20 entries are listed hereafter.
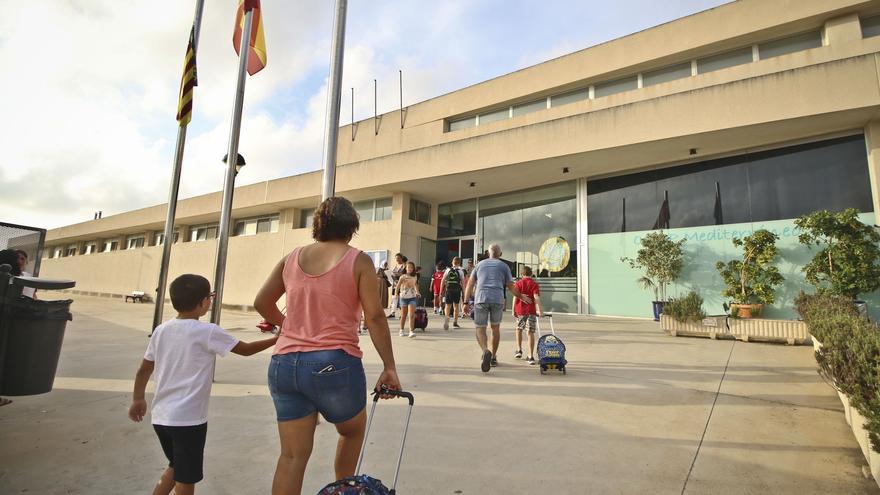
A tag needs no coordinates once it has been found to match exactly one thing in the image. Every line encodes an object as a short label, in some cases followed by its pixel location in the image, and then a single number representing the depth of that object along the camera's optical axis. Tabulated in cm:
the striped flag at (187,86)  671
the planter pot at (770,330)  812
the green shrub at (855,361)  253
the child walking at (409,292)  902
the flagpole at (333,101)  406
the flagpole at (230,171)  487
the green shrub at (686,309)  908
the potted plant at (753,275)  1056
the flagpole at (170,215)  633
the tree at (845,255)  911
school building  1061
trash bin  309
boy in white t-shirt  209
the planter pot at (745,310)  1026
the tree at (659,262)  1230
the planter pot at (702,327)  887
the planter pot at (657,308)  1235
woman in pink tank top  180
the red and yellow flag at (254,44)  648
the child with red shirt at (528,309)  649
